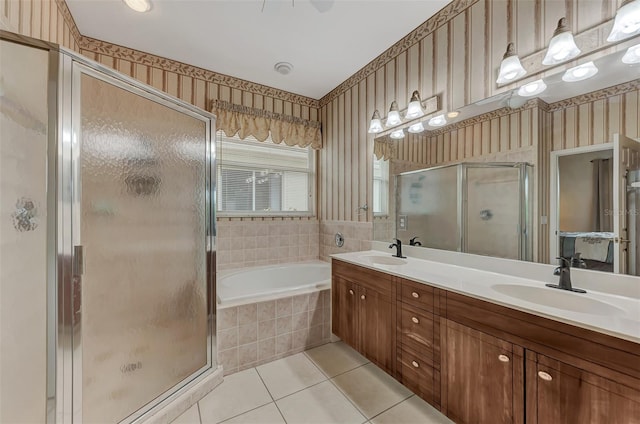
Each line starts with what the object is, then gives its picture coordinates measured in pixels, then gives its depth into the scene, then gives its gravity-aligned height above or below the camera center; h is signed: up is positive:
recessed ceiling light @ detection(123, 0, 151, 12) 1.69 +1.43
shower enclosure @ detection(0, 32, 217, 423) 0.96 -0.14
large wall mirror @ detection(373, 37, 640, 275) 1.12 +0.18
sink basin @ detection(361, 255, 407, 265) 2.06 -0.40
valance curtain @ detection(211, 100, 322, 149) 2.67 +1.00
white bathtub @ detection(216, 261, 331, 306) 2.34 -0.74
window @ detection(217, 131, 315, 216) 2.79 +0.41
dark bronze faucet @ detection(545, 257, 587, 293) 1.18 -0.30
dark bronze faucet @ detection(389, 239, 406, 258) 2.11 -0.31
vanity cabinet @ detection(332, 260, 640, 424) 0.81 -0.62
